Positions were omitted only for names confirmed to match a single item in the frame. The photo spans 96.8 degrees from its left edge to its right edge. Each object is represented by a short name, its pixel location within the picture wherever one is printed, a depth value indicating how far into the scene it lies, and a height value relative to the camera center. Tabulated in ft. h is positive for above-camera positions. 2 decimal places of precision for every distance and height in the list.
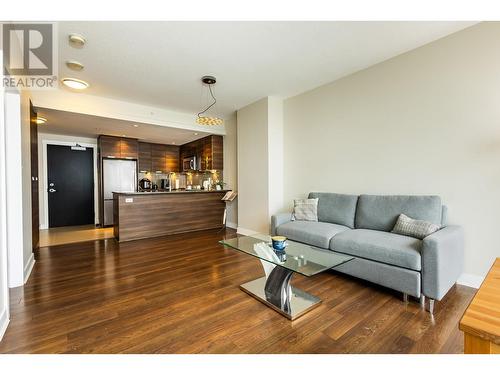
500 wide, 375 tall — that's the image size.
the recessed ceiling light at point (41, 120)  14.11 +4.35
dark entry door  18.24 +0.11
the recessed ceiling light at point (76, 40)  7.71 +5.22
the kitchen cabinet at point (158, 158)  22.26 +2.78
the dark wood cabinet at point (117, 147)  18.33 +3.31
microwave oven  20.84 +2.10
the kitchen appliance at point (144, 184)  21.36 +0.16
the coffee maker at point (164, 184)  23.21 +0.15
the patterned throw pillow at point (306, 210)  11.15 -1.33
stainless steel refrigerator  18.40 +0.59
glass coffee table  5.93 -2.54
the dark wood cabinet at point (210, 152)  18.74 +2.84
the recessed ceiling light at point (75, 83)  10.53 +5.01
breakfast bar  13.75 -1.88
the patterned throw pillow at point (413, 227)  7.26 -1.52
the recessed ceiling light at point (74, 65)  9.37 +5.25
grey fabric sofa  6.17 -1.95
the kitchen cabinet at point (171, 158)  23.15 +2.86
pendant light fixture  11.11 +5.31
